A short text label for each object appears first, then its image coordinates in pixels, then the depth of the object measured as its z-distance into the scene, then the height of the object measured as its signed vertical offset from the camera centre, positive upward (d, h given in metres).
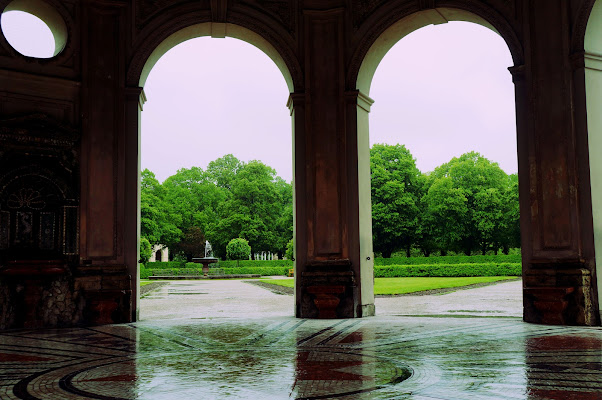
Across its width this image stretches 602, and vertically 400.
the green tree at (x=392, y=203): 50.31 +3.78
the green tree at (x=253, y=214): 59.22 +3.59
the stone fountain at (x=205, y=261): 42.03 -0.76
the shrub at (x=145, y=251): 41.38 +0.01
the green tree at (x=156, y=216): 53.97 +3.37
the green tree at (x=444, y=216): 50.93 +2.67
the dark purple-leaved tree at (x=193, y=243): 59.97 +0.77
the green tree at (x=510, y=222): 50.47 +1.98
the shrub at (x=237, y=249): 48.88 +0.05
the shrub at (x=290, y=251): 42.75 -0.19
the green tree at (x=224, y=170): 67.81 +9.17
